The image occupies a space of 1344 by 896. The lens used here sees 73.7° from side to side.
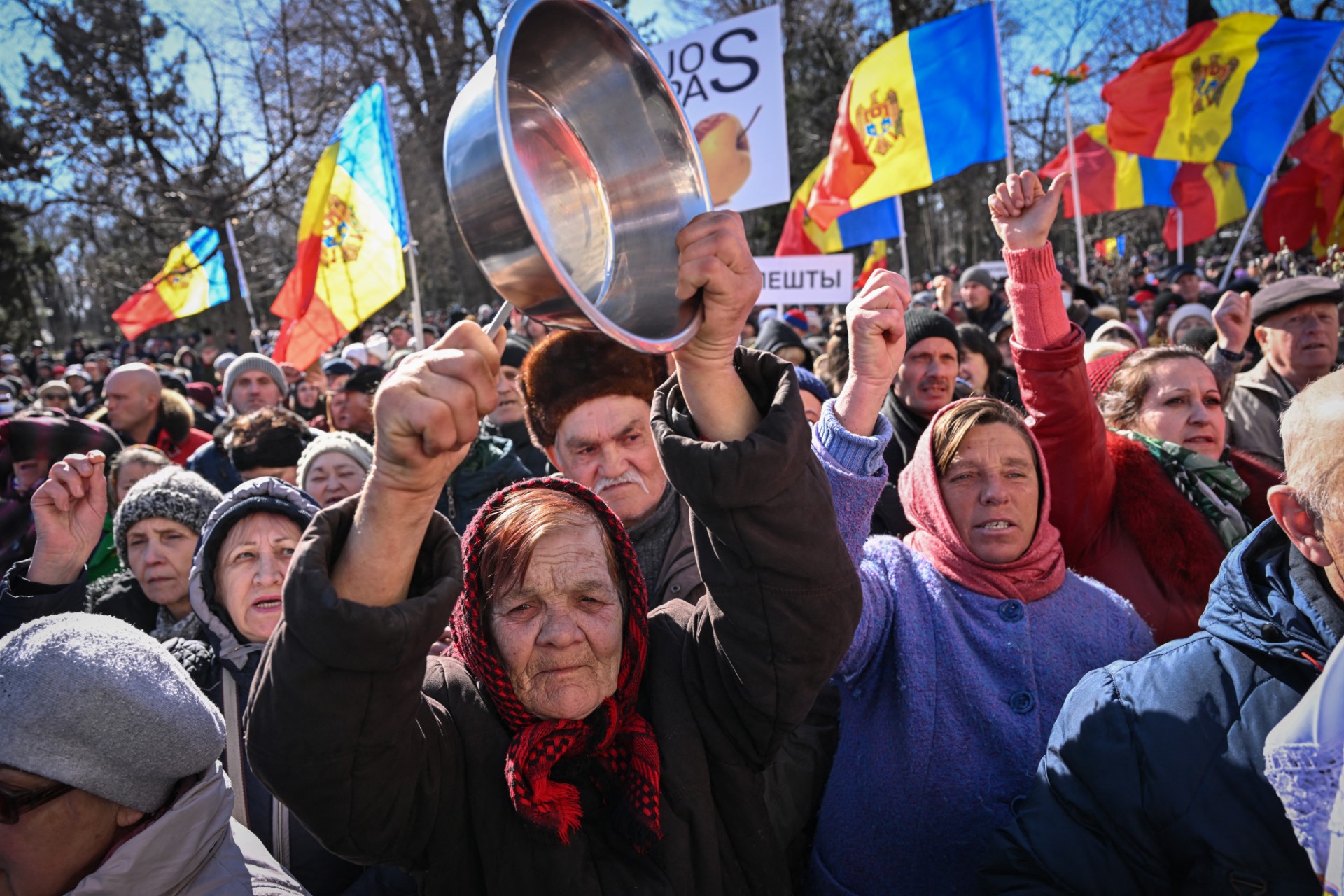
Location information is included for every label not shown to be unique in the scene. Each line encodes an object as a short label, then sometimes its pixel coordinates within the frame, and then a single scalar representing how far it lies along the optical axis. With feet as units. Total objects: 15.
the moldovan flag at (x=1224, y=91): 23.45
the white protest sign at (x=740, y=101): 22.16
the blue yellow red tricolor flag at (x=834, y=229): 28.86
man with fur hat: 7.25
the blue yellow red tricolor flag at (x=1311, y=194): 28.19
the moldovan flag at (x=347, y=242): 19.76
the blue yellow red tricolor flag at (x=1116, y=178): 35.47
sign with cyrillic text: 21.66
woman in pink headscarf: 5.92
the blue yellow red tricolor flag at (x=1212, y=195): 30.99
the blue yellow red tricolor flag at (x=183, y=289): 33.86
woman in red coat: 7.75
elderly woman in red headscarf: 3.75
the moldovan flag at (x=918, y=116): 22.35
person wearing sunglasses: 4.87
